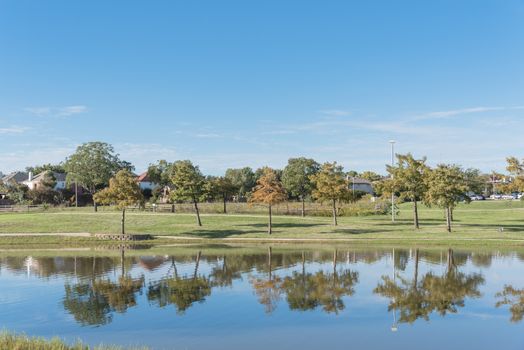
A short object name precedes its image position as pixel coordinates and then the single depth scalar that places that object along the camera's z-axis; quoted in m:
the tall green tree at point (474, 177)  130.62
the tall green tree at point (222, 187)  85.44
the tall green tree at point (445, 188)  56.16
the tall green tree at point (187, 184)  66.00
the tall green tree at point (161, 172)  116.08
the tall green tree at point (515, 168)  50.88
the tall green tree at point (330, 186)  65.19
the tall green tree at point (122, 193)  59.19
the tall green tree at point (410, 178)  60.88
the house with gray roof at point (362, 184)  173.36
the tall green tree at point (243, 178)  141.50
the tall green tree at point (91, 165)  96.19
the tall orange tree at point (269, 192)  59.72
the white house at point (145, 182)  146.55
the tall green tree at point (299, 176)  87.84
